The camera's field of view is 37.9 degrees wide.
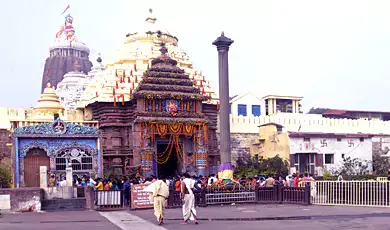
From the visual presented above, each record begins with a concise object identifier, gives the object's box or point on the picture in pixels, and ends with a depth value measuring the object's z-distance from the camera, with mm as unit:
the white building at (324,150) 38656
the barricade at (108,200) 21098
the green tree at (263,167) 36688
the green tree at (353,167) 38594
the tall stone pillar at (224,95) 26719
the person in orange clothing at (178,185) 21477
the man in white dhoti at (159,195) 14957
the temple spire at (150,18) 42469
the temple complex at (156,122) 33781
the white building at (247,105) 53656
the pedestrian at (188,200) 15219
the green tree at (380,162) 41031
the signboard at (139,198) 20688
